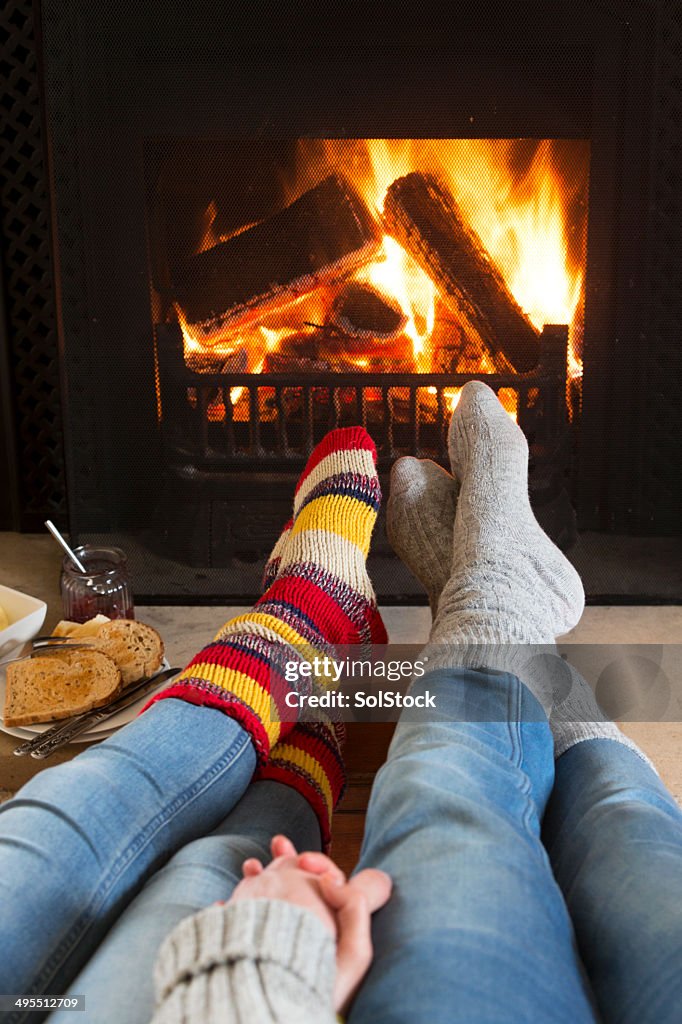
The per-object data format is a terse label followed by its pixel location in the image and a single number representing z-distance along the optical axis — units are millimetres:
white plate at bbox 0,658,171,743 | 986
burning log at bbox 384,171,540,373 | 1415
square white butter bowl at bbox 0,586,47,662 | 1095
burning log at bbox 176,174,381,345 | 1404
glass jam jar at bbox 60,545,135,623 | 1232
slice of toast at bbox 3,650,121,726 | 991
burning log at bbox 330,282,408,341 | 1451
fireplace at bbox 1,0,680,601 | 1328
